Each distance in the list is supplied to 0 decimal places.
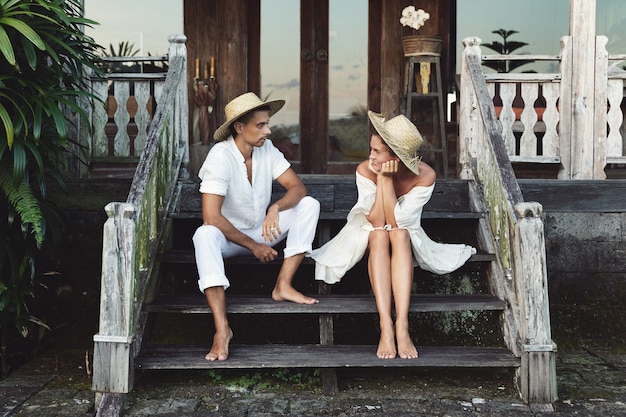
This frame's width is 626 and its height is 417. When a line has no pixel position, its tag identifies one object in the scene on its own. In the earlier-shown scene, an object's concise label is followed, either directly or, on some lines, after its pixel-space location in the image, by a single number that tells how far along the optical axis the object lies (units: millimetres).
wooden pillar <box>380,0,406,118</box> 7605
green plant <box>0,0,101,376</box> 4312
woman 4141
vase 7199
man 4161
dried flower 7152
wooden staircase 4039
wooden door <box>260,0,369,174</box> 7719
